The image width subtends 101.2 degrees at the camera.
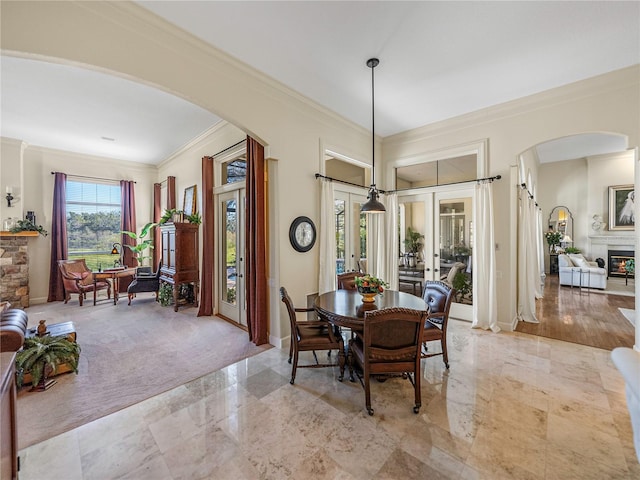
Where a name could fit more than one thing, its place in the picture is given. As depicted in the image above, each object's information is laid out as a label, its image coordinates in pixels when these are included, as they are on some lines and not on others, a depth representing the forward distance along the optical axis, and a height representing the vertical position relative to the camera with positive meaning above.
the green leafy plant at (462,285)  4.58 -0.81
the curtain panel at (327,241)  4.07 -0.03
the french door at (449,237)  4.55 +0.03
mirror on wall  8.43 +0.54
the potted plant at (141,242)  6.64 -0.06
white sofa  6.65 -0.88
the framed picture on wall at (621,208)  7.31 +0.87
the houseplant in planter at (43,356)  2.61 -1.20
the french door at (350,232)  4.77 +0.13
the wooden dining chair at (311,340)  2.66 -1.04
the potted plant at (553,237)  8.39 +0.04
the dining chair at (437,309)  2.93 -0.85
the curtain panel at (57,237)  5.93 +0.07
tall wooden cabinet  5.18 -0.35
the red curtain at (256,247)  3.62 -0.11
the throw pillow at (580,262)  6.98 -0.64
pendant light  3.27 +0.42
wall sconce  5.32 +0.90
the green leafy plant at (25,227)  5.36 +0.28
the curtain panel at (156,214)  7.08 +0.71
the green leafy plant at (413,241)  5.09 -0.04
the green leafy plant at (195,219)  5.32 +0.42
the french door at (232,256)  4.43 -0.30
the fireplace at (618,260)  7.22 -0.62
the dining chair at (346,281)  3.94 -0.63
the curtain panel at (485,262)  4.09 -0.37
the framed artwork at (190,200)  5.56 +0.86
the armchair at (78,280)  5.57 -0.88
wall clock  3.72 +0.08
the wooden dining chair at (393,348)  2.18 -0.93
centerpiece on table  2.81 -0.52
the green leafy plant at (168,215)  5.67 +0.54
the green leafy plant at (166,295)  5.57 -1.17
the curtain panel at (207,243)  4.91 -0.06
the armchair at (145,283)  5.61 -0.95
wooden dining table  2.48 -0.71
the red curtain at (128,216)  6.91 +0.64
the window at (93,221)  6.39 +0.48
